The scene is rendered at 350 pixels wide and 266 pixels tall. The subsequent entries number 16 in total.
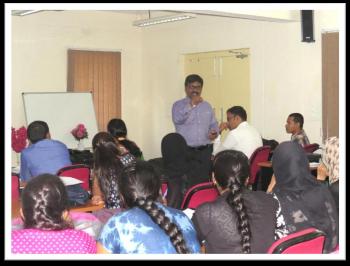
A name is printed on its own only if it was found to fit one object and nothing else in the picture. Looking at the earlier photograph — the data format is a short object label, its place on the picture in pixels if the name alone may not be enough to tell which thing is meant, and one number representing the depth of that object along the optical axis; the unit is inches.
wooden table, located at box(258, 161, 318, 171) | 217.8
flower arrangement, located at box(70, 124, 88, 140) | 317.1
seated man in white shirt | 228.8
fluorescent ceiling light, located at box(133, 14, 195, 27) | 295.0
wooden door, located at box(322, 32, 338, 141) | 268.5
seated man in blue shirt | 178.7
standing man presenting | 262.8
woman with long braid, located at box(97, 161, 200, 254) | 86.7
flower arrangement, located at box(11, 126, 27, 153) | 265.0
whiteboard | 310.2
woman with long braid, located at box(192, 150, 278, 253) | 95.6
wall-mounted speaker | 274.2
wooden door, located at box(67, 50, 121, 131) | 336.8
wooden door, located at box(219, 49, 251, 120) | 309.4
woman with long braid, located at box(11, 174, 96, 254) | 81.0
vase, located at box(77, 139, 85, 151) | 312.9
